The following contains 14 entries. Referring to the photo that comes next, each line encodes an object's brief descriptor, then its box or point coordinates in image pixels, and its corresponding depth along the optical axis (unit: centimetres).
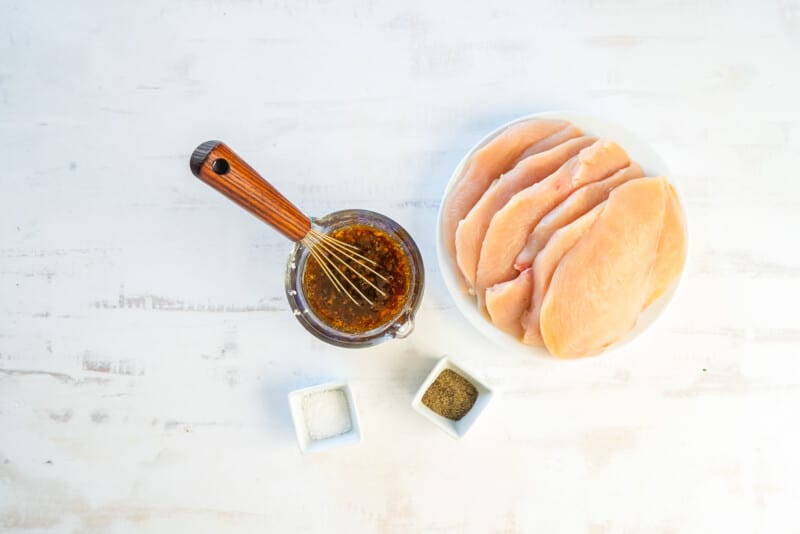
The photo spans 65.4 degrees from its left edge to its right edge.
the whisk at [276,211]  118
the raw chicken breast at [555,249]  143
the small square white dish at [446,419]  160
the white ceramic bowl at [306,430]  160
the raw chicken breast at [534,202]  146
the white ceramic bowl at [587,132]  158
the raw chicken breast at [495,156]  157
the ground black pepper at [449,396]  164
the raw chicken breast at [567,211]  146
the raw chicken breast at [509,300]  148
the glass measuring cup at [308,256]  148
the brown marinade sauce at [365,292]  156
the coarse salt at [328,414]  166
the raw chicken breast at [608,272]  144
